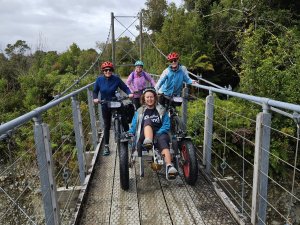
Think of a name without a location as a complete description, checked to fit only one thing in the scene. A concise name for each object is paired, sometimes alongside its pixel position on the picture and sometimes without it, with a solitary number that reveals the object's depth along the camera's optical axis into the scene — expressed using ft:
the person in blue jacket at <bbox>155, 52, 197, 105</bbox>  10.28
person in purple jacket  13.55
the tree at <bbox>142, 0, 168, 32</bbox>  51.27
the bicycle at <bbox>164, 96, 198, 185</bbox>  7.88
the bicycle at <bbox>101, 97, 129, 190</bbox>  7.83
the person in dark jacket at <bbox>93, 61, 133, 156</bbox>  10.49
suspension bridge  5.17
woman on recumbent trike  7.56
